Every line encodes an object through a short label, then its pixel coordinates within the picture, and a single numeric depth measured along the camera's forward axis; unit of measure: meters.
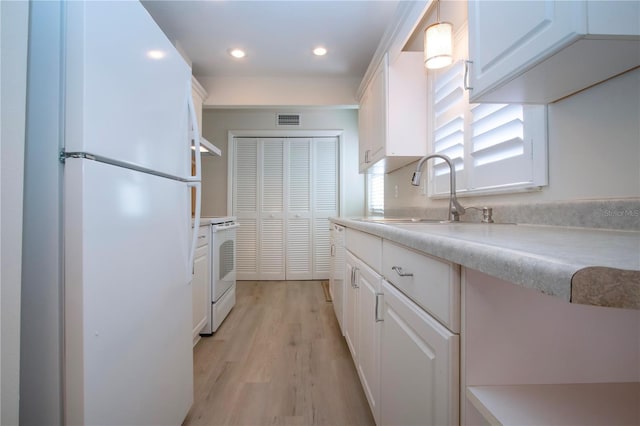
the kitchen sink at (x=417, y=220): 1.90
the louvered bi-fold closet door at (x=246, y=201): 4.25
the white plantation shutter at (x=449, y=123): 1.63
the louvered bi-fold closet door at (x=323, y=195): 4.27
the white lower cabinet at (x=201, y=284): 2.03
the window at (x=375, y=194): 3.37
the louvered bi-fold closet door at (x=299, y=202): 4.27
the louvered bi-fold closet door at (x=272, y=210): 4.25
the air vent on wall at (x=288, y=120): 4.25
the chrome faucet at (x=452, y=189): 1.51
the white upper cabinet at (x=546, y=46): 0.66
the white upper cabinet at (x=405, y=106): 2.06
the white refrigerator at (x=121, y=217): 0.74
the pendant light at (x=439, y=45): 1.53
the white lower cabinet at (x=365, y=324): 1.16
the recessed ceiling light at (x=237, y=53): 2.86
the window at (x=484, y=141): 1.15
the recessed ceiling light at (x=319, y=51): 2.82
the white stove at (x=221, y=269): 2.32
